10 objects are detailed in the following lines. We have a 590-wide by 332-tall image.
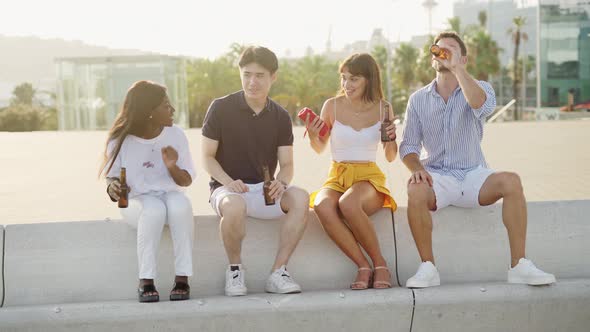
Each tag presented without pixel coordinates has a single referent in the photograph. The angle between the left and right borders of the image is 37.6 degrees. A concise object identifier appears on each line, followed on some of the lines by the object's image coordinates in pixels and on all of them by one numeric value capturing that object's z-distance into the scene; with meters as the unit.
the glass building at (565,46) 63.59
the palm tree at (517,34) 73.88
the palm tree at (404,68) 78.31
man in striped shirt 5.46
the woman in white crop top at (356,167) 5.55
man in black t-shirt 5.44
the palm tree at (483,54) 69.38
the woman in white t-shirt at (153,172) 5.31
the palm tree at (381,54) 85.00
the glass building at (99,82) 40.06
